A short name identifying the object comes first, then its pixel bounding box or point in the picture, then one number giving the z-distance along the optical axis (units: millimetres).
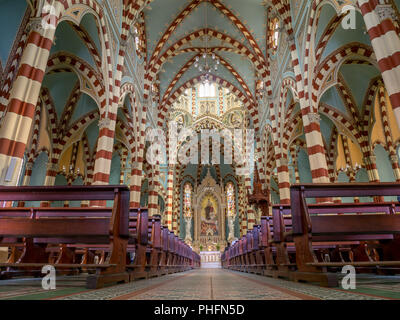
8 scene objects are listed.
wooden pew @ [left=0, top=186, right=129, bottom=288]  3227
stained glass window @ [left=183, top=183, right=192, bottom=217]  28206
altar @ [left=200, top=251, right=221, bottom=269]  23688
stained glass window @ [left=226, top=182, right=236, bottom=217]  28144
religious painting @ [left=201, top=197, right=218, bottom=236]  27531
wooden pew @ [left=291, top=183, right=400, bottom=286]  3330
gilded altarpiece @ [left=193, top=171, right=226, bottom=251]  26656
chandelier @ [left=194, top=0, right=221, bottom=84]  17606
